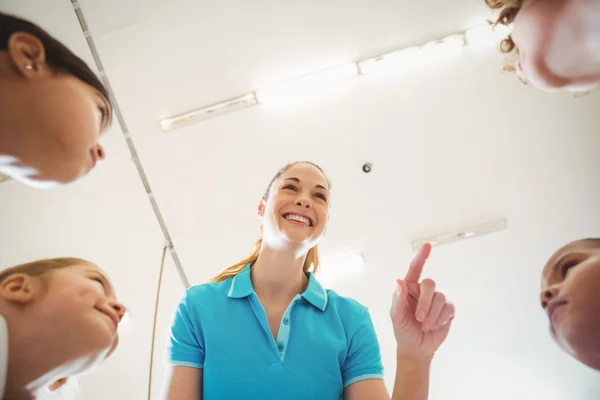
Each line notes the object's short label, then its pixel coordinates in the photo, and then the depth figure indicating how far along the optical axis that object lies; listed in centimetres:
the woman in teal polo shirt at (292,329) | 76
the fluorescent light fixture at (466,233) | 235
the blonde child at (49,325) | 52
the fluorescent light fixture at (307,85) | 184
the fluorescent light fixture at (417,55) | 180
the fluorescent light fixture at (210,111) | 189
